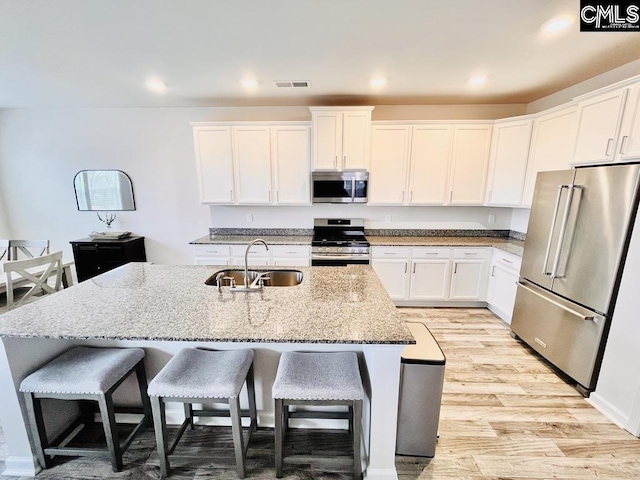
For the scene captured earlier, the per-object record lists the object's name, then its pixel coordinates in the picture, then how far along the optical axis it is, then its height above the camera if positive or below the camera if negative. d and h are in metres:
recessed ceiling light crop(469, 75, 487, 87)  2.72 +1.23
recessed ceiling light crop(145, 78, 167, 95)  2.79 +1.17
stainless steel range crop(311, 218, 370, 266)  3.44 -0.71
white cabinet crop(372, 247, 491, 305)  3.46 -0.98
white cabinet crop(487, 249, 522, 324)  3.03 -1.02
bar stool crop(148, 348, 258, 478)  1.31 -0.94
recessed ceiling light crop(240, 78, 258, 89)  2.79 +1.19
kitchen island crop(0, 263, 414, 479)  1.28 -0.66
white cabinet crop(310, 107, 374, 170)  3.34 +0.74
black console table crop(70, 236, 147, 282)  3.74 -0.88
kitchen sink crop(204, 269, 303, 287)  2.18 -0.68
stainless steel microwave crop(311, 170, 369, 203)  3.52 +0.13
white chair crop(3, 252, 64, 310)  2.28 -0.80
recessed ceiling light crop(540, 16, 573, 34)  1.72 +1.15
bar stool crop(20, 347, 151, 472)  1.36 -0.99
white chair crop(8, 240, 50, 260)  3.14 -0.64
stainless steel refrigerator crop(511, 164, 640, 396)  1.87 -0.48
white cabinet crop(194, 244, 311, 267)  3.54 -0.80
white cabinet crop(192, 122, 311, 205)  3.52 +0.43
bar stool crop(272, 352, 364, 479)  1.29 -0.92
